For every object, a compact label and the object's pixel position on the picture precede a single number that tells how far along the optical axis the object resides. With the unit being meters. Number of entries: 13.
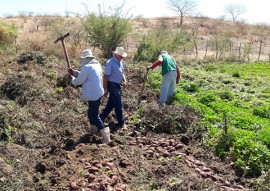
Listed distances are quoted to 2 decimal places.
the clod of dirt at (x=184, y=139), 4.77
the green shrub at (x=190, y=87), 7.72
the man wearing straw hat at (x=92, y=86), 4.36
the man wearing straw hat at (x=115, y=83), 4.90
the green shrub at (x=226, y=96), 7.11
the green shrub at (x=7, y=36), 10.73
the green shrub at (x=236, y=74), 10.31
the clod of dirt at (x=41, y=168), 3.62
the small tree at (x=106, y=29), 11.84
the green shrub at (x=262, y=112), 6.03
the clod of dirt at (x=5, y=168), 3.31
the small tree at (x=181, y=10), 38.93
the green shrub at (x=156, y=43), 12.35
